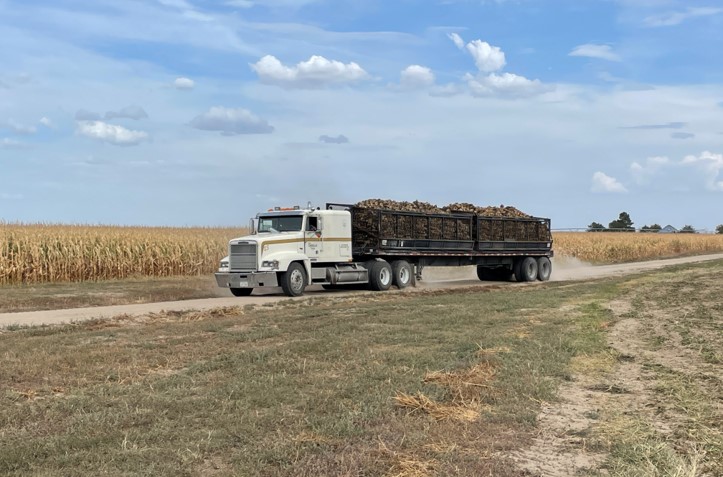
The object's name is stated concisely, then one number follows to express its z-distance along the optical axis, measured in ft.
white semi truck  70.44
